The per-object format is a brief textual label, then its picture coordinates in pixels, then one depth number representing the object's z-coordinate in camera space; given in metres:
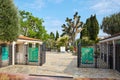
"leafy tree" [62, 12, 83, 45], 27.22
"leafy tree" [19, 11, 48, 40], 23.15
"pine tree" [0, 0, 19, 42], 6.16
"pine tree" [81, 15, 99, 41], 22.26
